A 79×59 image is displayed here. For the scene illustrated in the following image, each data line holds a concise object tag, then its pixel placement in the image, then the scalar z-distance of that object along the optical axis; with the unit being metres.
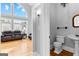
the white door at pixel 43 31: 1.26
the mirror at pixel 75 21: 1.56
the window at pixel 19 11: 2.81
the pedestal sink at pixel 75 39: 1.53
